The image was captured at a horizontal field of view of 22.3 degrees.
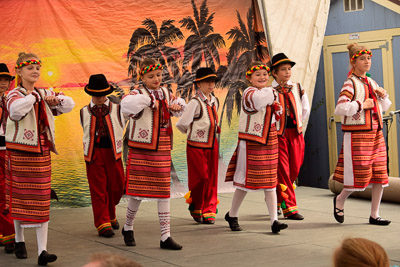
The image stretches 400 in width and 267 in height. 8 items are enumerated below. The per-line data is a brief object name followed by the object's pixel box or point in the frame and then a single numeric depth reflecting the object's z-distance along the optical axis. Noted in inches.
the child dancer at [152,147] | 281.0
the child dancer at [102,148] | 314.5
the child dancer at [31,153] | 261.5
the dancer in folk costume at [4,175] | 290.7
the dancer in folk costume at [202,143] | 340.7
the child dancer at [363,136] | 323.7
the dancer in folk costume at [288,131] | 346.2
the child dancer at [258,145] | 310.6
